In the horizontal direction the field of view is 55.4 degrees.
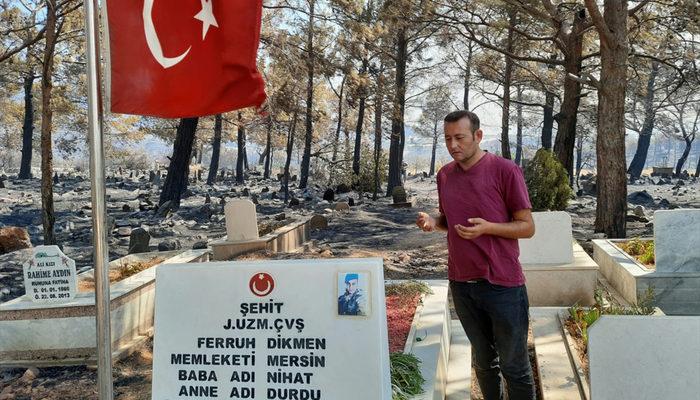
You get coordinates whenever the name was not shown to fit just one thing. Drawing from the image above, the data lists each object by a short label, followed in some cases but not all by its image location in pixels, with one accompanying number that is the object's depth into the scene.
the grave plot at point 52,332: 6.56
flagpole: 3.05
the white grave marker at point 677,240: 7.38
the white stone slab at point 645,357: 2.76
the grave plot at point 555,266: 7.87
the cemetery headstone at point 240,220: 11.44
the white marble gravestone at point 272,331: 2.84
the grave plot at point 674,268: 7.39
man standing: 3.49
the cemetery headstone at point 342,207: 21.90
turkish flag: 3.29
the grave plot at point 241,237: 11.20
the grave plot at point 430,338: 4.54
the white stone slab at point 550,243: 8.09
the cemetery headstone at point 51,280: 6.73
